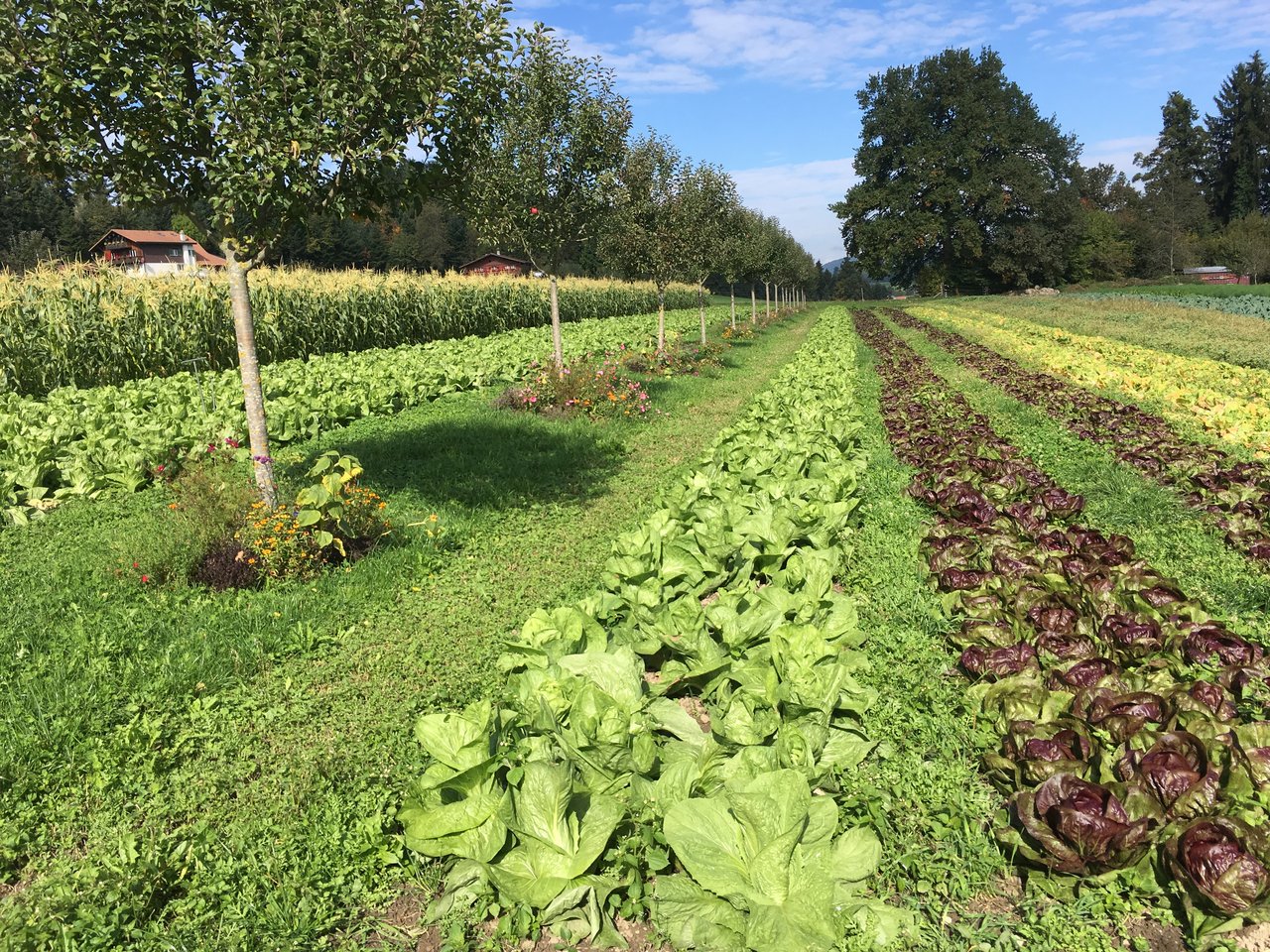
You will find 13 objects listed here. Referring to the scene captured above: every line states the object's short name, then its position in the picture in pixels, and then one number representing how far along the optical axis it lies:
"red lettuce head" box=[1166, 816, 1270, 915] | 2.23
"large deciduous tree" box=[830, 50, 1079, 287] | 65.94
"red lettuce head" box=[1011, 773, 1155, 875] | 2.48
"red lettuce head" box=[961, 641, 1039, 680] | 3.62
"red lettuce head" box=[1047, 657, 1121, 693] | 3.31
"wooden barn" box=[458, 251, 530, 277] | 60.74
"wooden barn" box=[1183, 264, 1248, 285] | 68.69
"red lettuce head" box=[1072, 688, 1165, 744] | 2.96
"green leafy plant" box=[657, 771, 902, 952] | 2.28
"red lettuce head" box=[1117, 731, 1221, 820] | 2.57
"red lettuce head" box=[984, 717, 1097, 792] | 2.81
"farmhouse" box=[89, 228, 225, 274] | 48.91
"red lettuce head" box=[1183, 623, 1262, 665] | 3.59
